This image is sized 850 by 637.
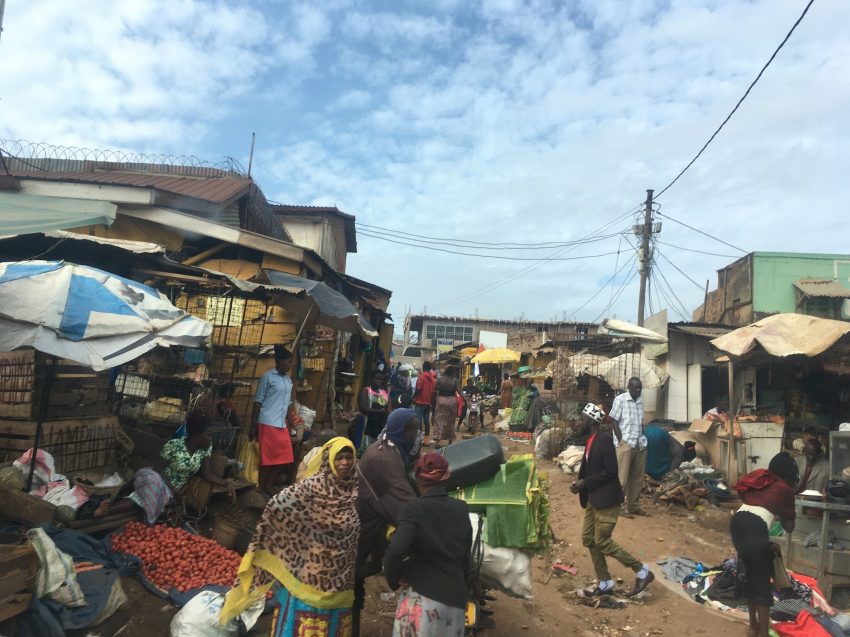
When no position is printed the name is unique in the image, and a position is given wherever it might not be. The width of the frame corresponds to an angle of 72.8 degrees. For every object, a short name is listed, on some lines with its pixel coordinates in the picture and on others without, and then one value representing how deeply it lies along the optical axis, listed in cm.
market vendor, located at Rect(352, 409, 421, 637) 361
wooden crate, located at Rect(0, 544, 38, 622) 332
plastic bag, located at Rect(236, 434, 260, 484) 685
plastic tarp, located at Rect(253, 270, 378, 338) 734
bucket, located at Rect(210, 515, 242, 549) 554
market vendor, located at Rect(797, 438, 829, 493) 730
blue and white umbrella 390
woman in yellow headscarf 332
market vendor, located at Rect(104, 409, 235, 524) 536
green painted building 1798
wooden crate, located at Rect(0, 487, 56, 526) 430
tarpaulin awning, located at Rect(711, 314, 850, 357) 736
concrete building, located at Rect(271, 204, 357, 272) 1848
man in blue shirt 668
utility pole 1966
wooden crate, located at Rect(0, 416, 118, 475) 527
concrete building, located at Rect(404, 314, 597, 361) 3894
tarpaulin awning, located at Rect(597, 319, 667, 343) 1145
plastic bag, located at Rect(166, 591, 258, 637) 399
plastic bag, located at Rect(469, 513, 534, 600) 406
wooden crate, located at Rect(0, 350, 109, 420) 538
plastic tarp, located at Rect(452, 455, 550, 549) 404
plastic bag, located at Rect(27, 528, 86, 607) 361
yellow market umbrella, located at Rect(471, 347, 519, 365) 2172
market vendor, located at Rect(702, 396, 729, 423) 1063
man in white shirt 828
